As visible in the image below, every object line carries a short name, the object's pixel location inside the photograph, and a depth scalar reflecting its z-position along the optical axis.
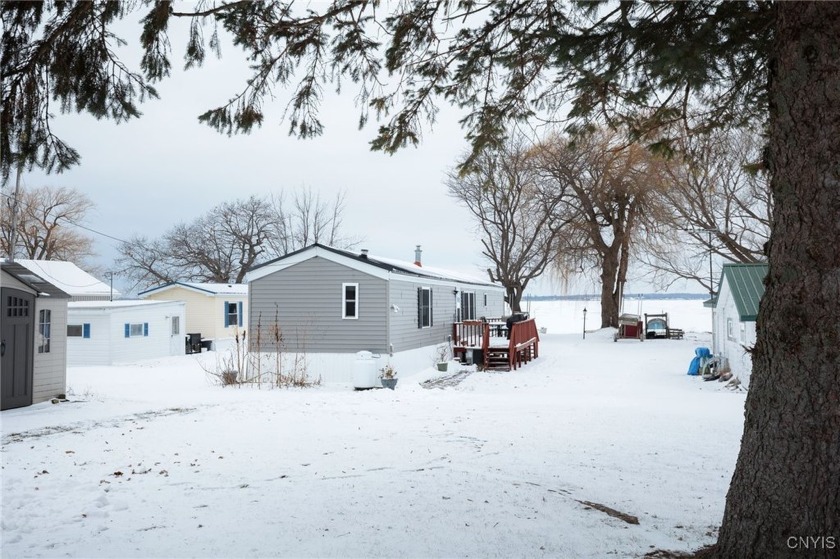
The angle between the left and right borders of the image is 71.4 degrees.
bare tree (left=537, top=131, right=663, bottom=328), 25.78
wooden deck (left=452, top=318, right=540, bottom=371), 17.16
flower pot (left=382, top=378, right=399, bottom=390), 13.31
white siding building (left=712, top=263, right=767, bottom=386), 12.70
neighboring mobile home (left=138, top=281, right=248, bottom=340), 27.00
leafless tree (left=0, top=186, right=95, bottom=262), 33.94
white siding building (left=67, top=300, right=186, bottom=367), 20.67
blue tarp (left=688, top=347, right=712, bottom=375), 15.24
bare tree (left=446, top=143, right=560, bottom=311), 28.88
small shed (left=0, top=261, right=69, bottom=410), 9.82
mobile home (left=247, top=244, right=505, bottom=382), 15.25
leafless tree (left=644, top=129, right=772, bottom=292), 20.61
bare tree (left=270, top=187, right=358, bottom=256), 35.34
